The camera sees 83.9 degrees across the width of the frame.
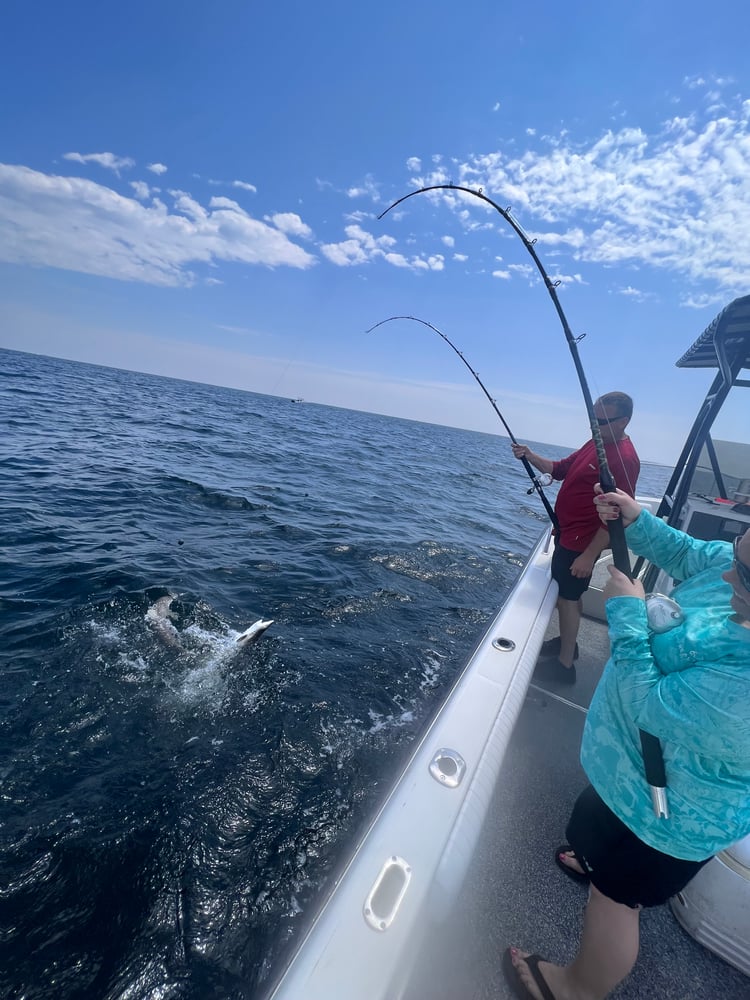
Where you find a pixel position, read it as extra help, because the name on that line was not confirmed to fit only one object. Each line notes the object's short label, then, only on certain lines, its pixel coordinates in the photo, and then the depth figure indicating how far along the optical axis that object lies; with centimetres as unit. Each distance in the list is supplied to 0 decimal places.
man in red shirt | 293
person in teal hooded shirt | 106
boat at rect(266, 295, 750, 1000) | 114
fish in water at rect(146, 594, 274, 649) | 425
